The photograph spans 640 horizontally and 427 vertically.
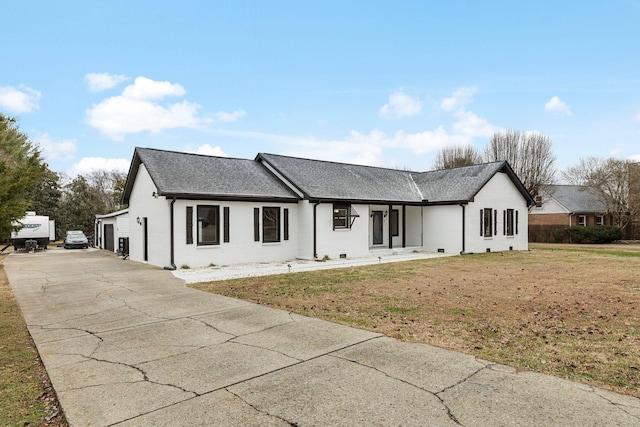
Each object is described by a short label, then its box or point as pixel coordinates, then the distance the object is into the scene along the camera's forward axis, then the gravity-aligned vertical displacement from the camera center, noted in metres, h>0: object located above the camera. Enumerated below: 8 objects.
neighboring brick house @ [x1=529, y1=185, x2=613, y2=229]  35.94 +0.73
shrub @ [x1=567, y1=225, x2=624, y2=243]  30.62 -1.48
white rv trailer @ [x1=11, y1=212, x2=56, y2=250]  27.95 -0.93
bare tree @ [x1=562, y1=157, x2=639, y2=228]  30.70 +2.47
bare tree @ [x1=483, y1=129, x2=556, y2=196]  34.31 +5.42
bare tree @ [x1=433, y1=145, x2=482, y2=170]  40.44 +6.60
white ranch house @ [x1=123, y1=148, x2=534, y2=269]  15.11 +0.45
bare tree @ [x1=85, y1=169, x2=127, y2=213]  48.28 +5.32
